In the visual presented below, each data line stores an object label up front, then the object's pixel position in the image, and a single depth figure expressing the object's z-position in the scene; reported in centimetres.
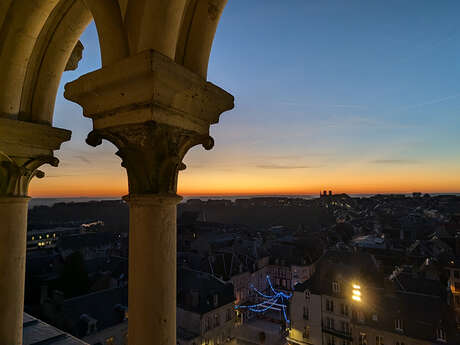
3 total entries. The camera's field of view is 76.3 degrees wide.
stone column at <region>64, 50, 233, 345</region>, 170
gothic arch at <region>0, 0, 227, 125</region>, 181
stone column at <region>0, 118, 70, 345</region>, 318
